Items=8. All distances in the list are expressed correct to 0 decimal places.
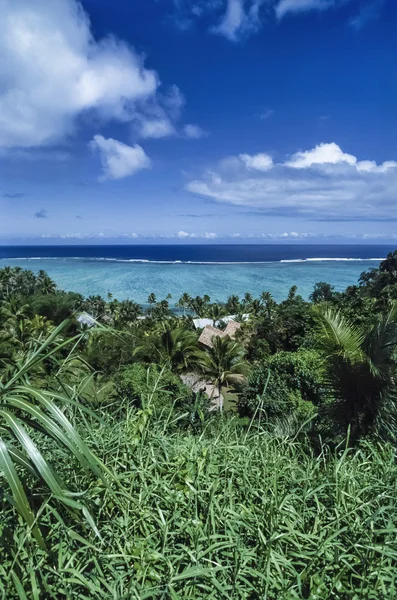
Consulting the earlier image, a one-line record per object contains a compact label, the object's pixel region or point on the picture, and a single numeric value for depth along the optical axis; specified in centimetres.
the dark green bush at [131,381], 1467
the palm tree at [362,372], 489
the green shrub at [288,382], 1424
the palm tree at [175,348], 2272
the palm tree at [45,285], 4469
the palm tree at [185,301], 5310
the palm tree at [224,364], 2197
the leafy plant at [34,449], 111
